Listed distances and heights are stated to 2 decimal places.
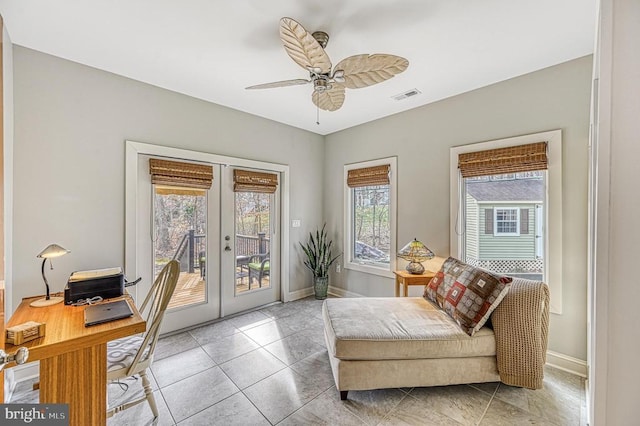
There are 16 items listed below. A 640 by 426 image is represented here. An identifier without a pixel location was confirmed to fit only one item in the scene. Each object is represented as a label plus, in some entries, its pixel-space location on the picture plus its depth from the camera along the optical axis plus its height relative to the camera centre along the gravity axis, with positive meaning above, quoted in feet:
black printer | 6.22 -1.78
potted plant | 13.46 -2.41
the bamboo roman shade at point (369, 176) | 11.94 +1.64
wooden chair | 5.30 -2.91
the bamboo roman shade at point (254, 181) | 11.22 +1.30
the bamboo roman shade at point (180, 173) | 9.14 +1.34
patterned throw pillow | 6.48 -2.08
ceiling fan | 5.17 +3.17
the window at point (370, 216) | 11.93 -0.20
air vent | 9.55 +4.24
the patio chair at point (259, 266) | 12.09 -2.46
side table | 9.42 -2.30
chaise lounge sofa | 6.29 -3.22
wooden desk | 4.35 -2.55
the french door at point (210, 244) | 9.27 -1.27
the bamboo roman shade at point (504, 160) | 7.99 +1.66
